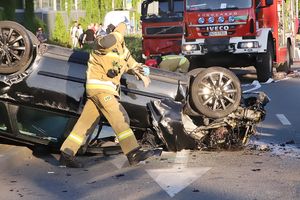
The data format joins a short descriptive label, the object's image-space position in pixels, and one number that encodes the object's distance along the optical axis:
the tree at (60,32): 33.69
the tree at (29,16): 29.25
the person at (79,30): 32.19
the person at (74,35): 31.84
